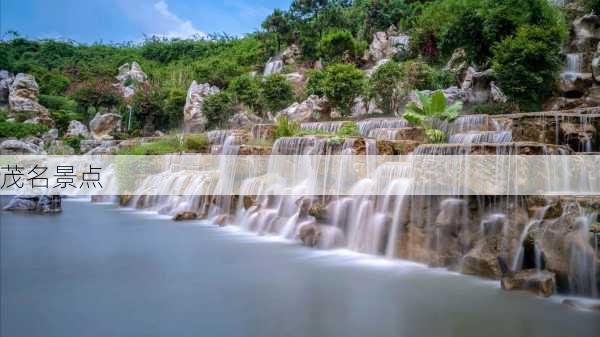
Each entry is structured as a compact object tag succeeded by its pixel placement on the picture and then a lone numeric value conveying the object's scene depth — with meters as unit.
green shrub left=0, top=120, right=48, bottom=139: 27.06
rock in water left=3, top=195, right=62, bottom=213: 13.34
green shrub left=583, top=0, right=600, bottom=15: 19.69
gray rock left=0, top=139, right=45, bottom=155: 22.56
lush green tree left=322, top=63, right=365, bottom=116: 22.01
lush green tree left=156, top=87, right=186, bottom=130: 29.98
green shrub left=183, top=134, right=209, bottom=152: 17.61
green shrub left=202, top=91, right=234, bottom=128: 26.61
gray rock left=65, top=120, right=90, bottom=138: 30.16
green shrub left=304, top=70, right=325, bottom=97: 23.70
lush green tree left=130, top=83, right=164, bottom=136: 30.02
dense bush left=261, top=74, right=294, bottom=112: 24.70
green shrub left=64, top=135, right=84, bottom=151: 27.66
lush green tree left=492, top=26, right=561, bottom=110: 16.02
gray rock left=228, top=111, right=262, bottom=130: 25.91
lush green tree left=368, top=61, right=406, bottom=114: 21.02
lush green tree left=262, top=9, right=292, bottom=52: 37.69
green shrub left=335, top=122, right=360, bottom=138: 15.40
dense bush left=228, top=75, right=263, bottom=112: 27.06
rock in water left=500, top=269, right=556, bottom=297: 5.33
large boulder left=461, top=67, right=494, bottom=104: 20.14
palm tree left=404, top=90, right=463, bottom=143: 13.90
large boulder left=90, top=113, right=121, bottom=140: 31.25
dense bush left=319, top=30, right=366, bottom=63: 32.25
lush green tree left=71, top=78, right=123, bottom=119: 32.75
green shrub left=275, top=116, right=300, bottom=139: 14.71
